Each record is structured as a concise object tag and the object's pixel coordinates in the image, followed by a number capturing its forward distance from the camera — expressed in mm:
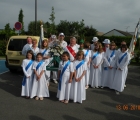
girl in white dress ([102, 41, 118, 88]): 6691
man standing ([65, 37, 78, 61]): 5926
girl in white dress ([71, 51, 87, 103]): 5195
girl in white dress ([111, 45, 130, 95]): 6239
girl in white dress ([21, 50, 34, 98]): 5500
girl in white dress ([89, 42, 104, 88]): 6695
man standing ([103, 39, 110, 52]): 7037
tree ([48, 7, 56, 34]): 17750
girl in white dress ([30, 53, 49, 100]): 5438
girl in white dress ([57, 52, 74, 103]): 5094
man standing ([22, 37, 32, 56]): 7193
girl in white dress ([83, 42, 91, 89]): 6434
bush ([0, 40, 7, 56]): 17047
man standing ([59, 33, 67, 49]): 6534
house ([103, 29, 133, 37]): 65875
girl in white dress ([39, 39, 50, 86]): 6178
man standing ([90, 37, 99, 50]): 7428
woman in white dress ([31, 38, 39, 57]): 6430
